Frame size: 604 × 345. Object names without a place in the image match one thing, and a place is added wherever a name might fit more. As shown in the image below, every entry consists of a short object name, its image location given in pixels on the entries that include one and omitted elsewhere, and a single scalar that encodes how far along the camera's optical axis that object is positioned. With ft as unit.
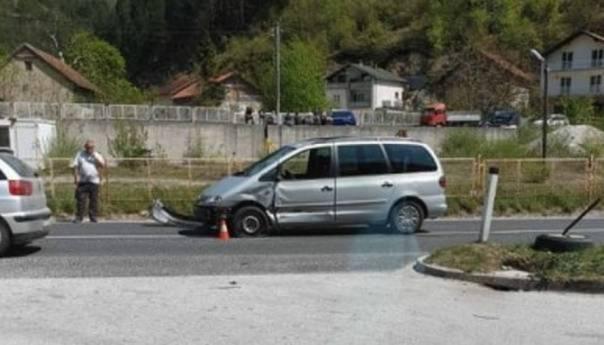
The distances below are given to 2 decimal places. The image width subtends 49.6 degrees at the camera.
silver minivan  38.93
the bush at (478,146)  85.51
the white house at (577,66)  248.93
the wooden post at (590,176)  58.49
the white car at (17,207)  32.07
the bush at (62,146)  91.89
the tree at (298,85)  229.04
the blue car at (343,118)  162.63
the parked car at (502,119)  167.90
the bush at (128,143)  101.65
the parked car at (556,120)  126.62
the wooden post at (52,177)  55.27
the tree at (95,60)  277.64
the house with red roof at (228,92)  272.72
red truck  183.11
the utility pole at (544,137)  92.95
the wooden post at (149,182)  55.77
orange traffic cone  38.19
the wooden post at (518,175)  58.87
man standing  47.14
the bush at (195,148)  115.27
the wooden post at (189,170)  62.59
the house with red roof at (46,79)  209.97
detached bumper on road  44.26
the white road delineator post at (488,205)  30.30
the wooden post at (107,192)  53.52
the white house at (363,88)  294.25
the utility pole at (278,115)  136.98
